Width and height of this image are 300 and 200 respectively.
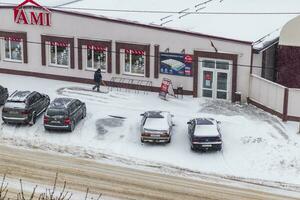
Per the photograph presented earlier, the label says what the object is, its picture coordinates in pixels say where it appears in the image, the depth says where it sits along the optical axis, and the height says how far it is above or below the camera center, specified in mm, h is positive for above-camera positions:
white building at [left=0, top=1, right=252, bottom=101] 42781 -1010
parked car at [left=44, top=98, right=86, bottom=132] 36781 -4805
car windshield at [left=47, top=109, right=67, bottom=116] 36688 -4535
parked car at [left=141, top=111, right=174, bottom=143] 35469 -5358
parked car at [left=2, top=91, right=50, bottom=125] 37781 -4547
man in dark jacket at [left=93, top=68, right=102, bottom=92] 44719 -2876
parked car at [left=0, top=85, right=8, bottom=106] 41500 -4031
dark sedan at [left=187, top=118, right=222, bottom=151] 34500 -5589
